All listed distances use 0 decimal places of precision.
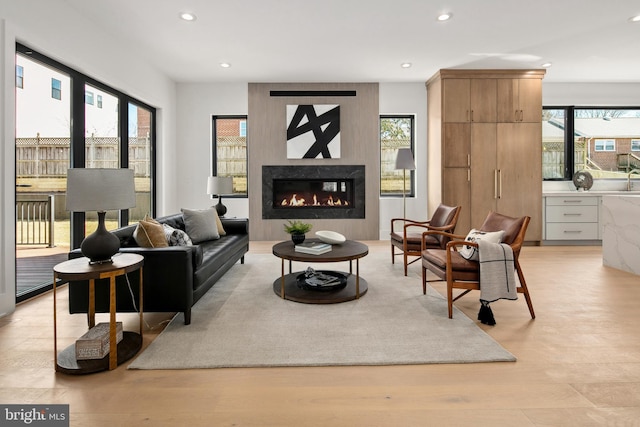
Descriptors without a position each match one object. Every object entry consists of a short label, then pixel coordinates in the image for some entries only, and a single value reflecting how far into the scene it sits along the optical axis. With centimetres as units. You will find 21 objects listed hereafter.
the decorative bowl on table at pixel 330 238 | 356
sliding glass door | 337
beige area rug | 216
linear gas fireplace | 657
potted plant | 359
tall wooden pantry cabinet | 591
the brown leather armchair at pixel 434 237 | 407
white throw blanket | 268
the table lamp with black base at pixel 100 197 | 205
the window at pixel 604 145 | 661
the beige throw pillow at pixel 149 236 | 280
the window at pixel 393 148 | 678
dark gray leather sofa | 253
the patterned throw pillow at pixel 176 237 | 312
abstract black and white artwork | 649
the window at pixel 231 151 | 674
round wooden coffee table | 313
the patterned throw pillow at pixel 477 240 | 282
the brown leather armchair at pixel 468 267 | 278
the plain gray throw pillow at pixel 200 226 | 404
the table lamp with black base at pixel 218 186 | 548
